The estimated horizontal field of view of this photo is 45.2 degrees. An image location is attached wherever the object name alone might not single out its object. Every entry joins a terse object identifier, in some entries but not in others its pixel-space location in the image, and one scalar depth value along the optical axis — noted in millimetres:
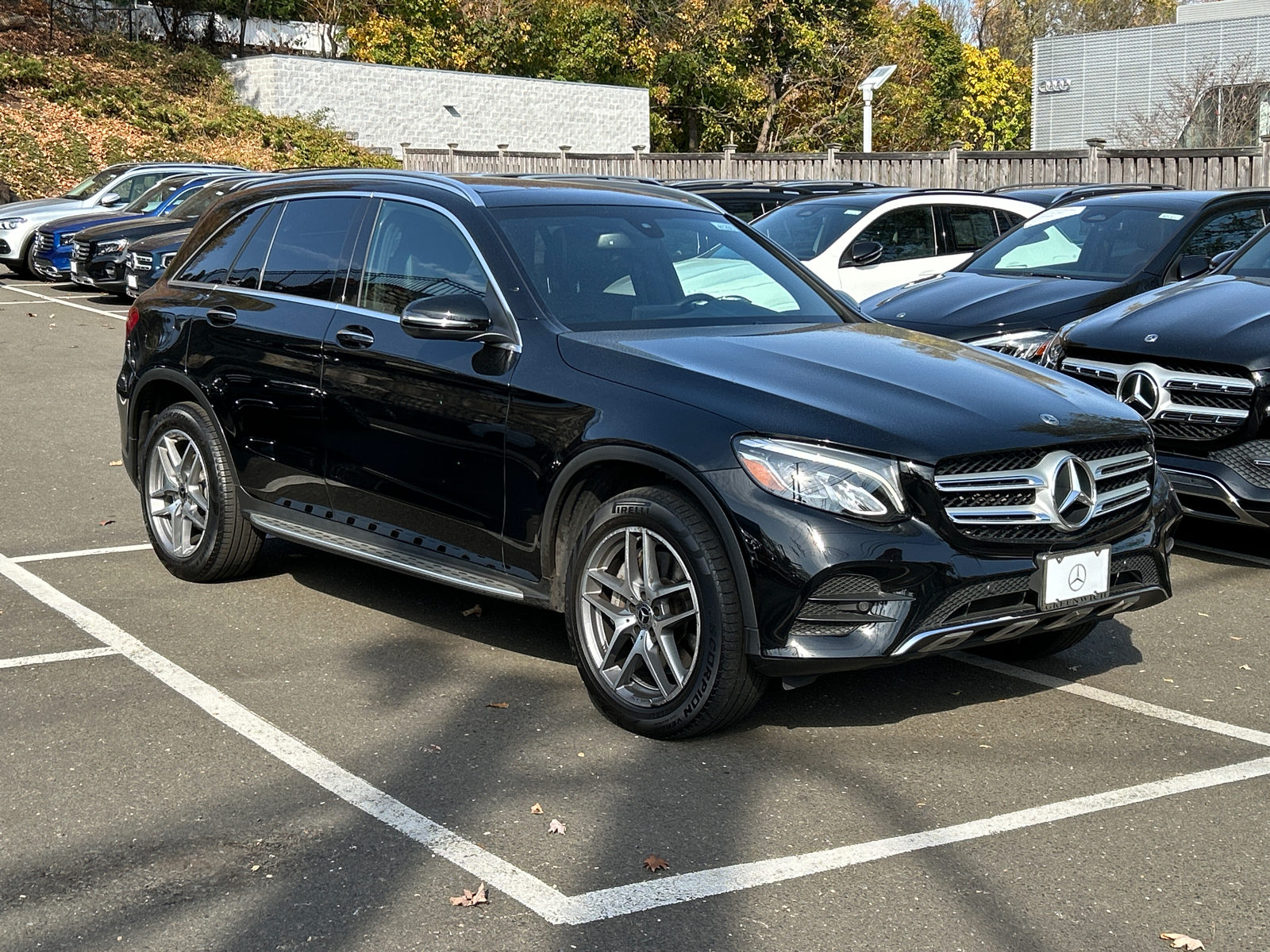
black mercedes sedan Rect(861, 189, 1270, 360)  9477
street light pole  30188
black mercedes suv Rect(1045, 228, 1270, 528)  7031
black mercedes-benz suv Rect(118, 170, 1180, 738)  4574
